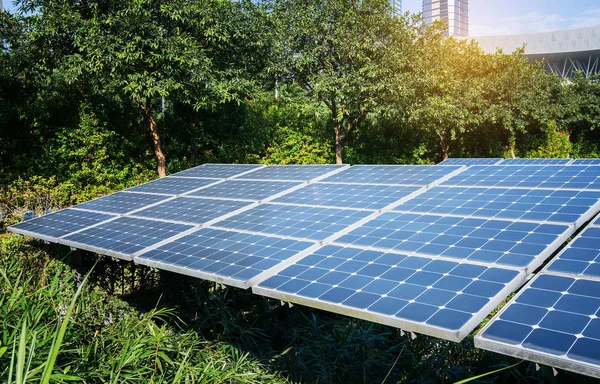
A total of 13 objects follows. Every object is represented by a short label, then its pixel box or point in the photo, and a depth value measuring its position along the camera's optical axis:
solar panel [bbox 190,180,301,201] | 9.90
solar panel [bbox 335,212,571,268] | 5.33
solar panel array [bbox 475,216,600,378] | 3.55
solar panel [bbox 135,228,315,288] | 5.90
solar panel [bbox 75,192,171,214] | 10.30
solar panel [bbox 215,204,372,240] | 7.08
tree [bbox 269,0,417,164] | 21.02
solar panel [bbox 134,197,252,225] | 8.69
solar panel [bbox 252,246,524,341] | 4.27
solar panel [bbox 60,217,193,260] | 7.48
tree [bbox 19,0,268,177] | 14.55
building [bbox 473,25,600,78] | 94.50
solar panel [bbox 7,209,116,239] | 9.08
